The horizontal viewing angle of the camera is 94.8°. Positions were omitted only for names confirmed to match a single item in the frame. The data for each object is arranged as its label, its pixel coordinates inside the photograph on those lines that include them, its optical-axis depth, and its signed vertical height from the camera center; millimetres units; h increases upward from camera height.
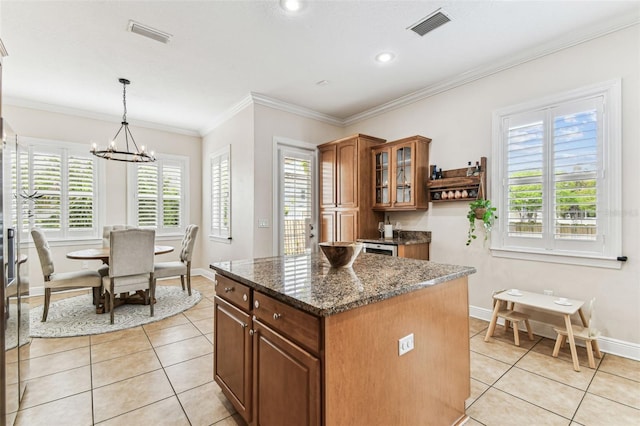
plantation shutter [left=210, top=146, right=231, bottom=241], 5129 +346
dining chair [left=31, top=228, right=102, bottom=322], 3428 -791
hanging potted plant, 3314 -30
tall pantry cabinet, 4430 +372
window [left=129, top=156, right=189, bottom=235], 5508 +368
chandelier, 4278 +1352
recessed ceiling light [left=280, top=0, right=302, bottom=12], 2453 +1758
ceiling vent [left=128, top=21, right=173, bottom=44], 2768 +1765
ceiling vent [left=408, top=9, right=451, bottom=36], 2623 +1758
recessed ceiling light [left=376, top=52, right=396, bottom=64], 3266 +1760
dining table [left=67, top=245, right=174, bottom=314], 3635 -1053
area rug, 3270 -1294
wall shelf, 3480 +347
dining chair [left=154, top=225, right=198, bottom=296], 4258 -787
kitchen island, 1191 -631
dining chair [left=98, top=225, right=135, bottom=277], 4680 -277
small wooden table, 2494 -846
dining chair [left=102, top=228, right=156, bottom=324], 3430 -601
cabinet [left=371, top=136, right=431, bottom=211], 3973 +547
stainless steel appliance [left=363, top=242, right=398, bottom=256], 3727 -472
